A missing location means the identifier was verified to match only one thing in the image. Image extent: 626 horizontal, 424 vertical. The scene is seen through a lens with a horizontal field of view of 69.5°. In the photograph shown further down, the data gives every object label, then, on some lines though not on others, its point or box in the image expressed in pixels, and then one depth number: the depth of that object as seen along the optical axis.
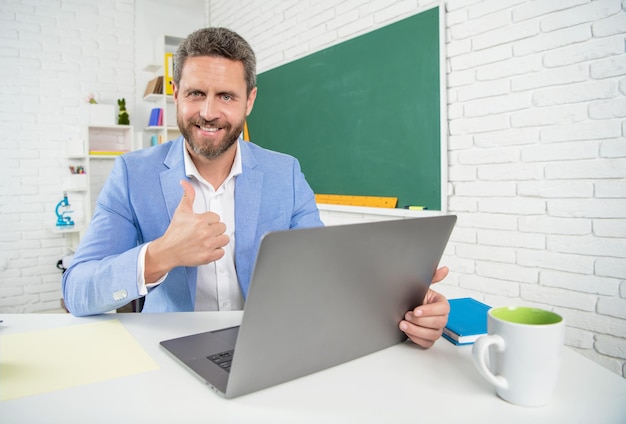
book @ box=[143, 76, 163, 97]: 4.48
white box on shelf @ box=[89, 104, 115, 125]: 4.43
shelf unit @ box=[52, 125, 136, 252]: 4.34
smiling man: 1.33
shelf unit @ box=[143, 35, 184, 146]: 4.49
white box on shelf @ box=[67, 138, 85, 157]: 4.36
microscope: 4.27
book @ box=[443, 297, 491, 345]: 0.90
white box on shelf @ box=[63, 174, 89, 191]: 4.33
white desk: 0.61
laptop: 0.60
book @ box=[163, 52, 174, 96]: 4.41
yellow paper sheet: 0.71
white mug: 0.61
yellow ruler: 2.63
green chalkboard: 2.41
